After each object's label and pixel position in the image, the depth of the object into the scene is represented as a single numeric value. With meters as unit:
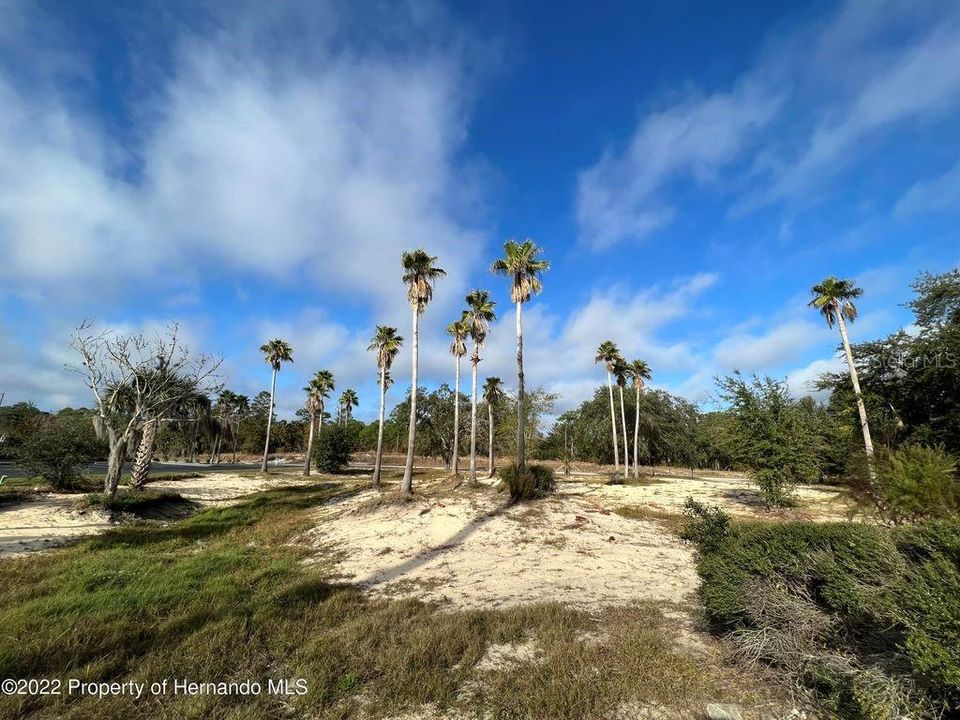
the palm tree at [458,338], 32.94
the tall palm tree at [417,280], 24.05
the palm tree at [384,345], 33.47
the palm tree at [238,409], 72.94
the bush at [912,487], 7.08
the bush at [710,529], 7.19
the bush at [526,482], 19.53
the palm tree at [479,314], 30.75
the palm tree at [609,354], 38.56
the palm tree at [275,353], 45.34
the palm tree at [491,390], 40.22
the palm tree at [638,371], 41.16
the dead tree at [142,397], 19.30
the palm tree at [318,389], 46.84
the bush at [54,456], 21.16
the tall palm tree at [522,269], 24.20
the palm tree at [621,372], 39.59
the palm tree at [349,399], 62.12
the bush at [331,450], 45.44
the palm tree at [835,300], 27.88
